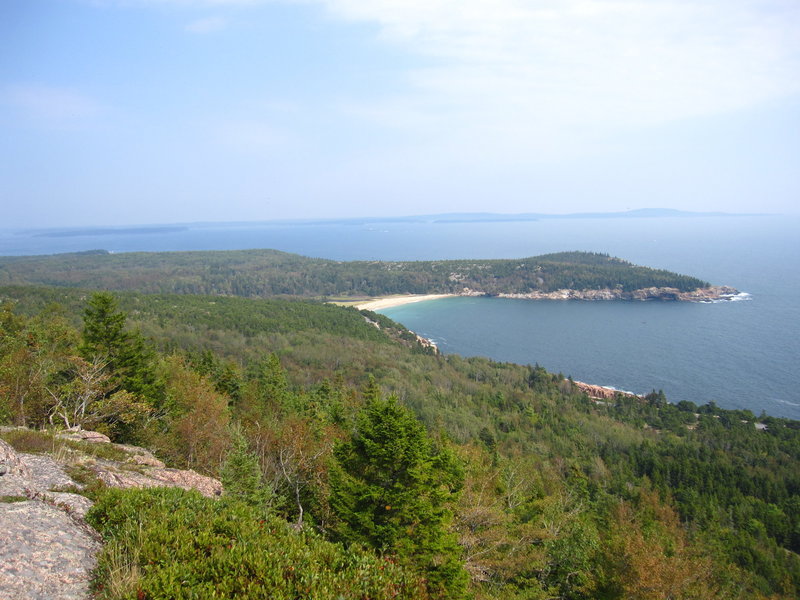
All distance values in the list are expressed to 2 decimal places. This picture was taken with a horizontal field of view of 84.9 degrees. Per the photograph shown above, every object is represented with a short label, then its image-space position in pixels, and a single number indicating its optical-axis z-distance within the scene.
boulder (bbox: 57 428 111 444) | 14.03
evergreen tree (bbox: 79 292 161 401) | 22.34
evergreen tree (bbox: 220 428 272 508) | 12.91
